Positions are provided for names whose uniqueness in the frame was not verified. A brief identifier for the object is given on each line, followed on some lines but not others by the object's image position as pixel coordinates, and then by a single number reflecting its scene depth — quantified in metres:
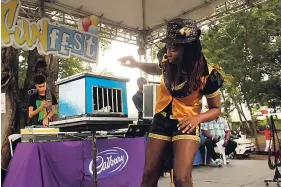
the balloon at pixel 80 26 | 6.14
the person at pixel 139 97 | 5.61
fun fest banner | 5.00
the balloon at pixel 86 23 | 6.16
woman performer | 1.80
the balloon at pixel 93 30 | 6.26
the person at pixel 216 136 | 6.93
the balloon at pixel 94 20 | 6.29
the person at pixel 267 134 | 10.90
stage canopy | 6.38
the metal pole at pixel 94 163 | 2.81
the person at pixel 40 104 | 4.31
